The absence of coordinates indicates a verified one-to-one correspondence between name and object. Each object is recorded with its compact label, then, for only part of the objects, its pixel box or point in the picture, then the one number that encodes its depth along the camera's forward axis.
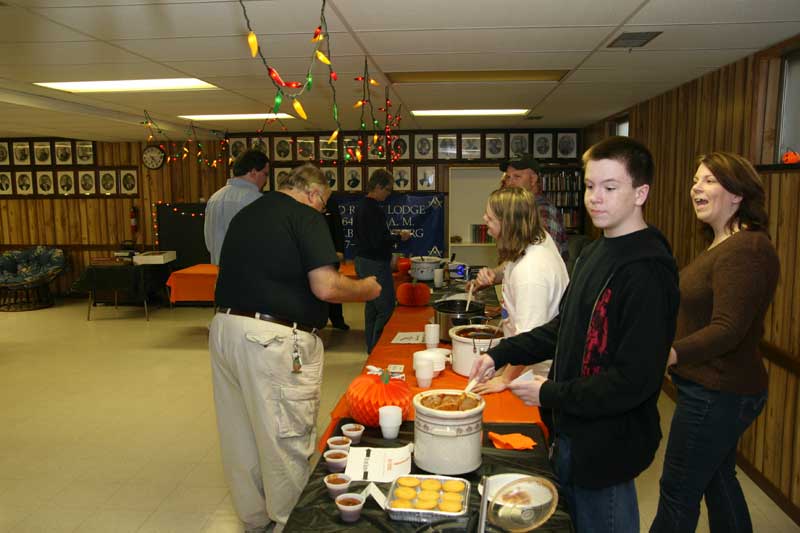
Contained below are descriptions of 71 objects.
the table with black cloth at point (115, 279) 7.79
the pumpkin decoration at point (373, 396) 1.98
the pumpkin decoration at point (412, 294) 4.29
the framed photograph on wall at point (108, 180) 9.38
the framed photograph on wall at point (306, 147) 8.98
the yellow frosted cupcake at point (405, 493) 1.47
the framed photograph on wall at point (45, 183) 9.42
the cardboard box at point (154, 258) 8.05
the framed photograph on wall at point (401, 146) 8.77
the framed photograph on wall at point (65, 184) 9.41
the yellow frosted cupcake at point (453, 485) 1.51
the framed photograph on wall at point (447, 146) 8.66
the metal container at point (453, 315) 2.97
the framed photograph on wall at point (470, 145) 8.62
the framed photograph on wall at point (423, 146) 8.71
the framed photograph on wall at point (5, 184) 9.48
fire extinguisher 9.24
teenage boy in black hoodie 1.40
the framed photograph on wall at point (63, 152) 9.31
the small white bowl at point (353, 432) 1.86
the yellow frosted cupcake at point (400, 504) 1.44
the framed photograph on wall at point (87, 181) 9.40
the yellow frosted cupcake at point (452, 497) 1.46
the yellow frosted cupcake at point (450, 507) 1.42
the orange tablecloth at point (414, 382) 2.14
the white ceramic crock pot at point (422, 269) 5.37
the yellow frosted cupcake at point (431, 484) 1.52
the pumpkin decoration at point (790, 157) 3.24
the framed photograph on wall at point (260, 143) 8.95
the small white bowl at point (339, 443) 1.80
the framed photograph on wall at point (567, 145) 8.42
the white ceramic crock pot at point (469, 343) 2.44
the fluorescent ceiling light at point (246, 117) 6.84
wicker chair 8.52
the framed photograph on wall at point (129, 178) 9.36
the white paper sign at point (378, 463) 1.66
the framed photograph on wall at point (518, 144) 8.51
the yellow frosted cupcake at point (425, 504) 1.44
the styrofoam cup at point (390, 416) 1.89
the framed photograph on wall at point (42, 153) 9.34
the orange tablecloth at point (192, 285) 6.90
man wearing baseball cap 4.03
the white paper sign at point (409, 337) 3.29
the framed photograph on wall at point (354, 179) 9.02
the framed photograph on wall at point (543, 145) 8.48
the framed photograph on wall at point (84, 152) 9.30
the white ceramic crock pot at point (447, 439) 1.58
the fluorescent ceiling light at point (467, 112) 6.64
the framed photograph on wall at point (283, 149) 8.99
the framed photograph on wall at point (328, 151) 8.90
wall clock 9.22
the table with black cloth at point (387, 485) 1.45
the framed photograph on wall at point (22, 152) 9.38
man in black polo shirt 2.50
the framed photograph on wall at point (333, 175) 9.00
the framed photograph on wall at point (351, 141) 8.87
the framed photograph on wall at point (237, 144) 8.99
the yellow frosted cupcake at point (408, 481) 1.53
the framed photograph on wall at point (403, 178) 8.87
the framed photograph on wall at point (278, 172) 9.04
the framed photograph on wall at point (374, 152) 8.65
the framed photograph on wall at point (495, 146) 8.52
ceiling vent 3.30
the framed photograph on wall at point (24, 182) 9.45
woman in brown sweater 2.01
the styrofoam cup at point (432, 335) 2.96
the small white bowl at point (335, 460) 1.68
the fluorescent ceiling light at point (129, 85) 4.77
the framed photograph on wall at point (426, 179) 8.84
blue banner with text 8.85
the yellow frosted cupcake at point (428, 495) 1.47
